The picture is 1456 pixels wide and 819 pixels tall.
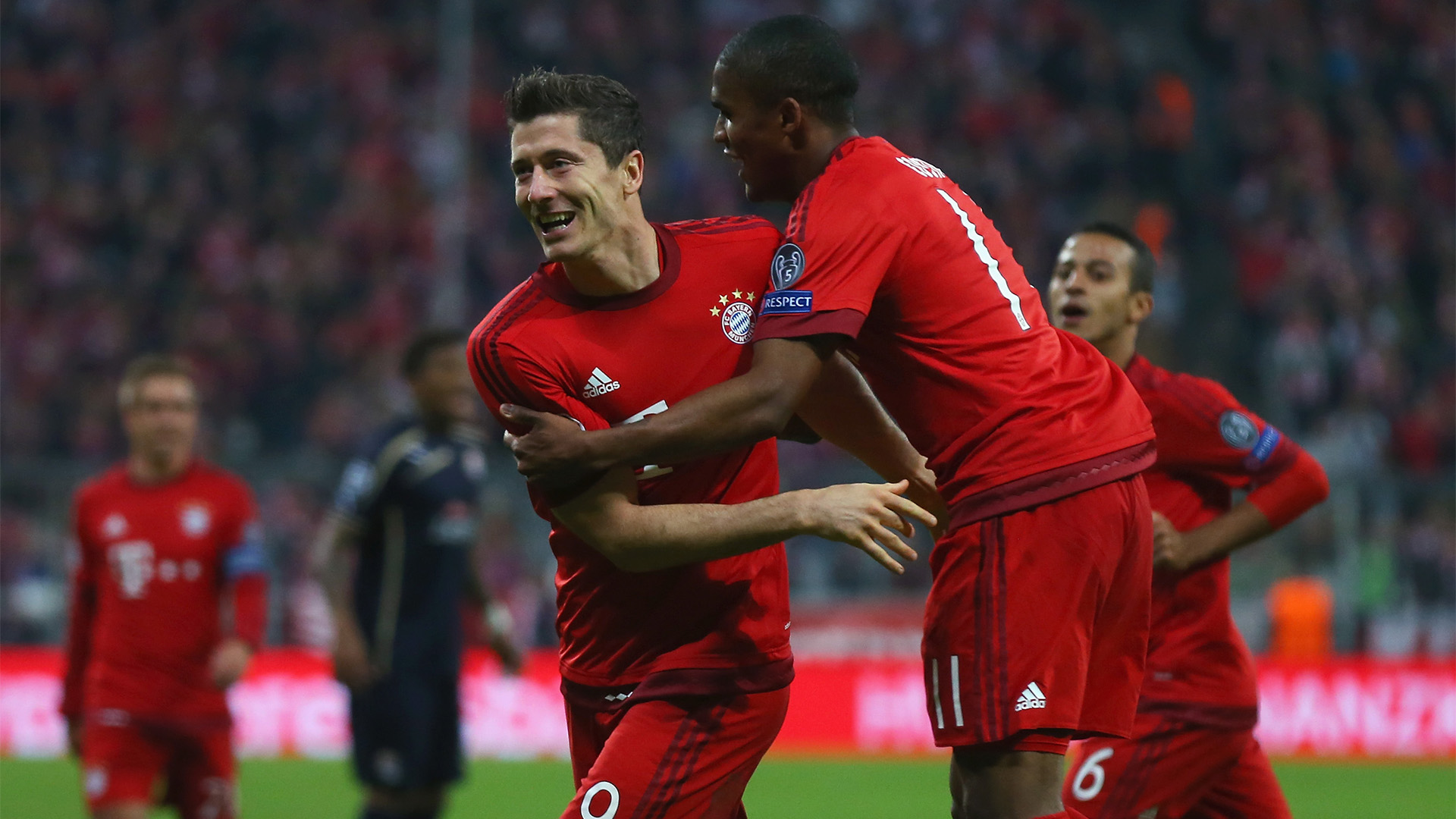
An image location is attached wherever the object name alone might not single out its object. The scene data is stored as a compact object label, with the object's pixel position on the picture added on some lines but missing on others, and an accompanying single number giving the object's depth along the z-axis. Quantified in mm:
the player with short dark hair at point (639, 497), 7699
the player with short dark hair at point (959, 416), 7457
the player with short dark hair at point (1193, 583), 10180
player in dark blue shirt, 15289
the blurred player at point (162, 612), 14320
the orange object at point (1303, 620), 27766
